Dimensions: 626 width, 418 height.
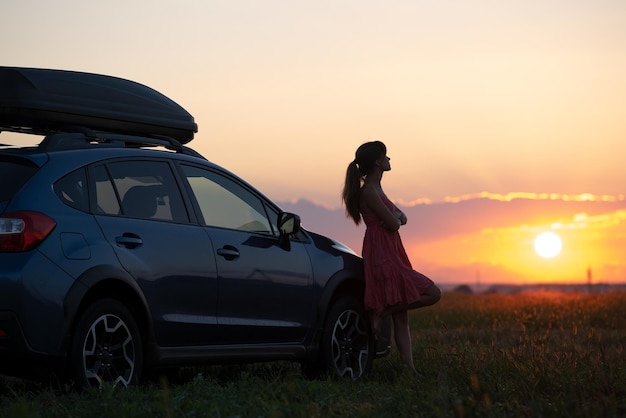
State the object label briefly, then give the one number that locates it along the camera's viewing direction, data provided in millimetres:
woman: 9664
